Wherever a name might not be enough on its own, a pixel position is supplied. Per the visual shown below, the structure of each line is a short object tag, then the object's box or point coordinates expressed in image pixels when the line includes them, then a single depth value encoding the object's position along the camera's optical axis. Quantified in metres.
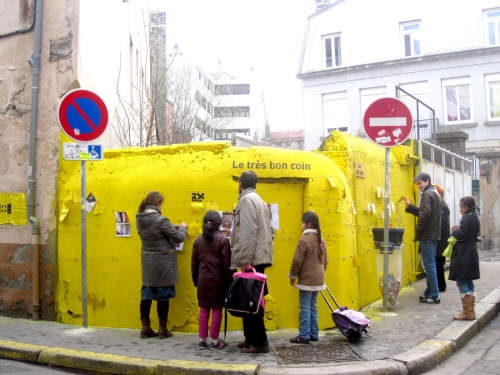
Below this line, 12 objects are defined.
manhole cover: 5.39
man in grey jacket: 5.58
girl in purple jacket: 5.91
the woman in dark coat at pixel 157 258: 6.30
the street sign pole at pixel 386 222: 7.34
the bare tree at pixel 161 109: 10.65
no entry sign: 7.33
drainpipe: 7.41
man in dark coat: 8.11
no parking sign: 6.55
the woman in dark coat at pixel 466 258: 7.05
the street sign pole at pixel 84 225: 6.64
